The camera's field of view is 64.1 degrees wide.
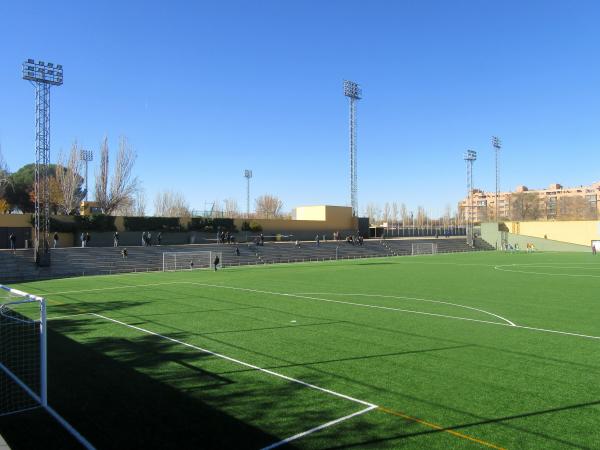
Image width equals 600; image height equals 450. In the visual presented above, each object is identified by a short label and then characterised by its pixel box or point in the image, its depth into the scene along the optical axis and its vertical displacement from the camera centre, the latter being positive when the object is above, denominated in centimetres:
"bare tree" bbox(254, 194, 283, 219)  13065 +634
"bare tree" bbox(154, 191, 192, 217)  10138 +441
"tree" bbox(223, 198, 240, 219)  12696 +481
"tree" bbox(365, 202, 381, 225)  16488 +540
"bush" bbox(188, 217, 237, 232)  5966 +57
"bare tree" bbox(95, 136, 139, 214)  6378 +593
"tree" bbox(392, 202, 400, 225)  16425 +430
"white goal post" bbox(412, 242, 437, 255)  6334 -266
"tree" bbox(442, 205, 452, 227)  17462 +377
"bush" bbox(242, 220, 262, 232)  6462 +43
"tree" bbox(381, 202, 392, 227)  16462 +431
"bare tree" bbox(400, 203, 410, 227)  16525 +433
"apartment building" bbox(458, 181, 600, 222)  13125 +582
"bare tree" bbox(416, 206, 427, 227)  17262 +484
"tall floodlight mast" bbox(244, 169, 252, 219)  9754 +1125
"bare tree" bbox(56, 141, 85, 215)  6081 +613
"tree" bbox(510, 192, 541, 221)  13162 +553
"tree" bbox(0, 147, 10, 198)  6316 +676
